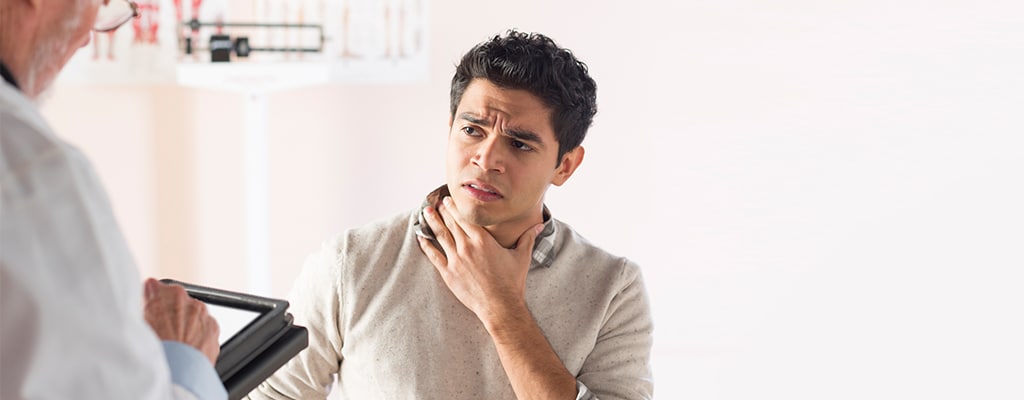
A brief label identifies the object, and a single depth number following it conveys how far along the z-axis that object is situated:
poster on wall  3.40
